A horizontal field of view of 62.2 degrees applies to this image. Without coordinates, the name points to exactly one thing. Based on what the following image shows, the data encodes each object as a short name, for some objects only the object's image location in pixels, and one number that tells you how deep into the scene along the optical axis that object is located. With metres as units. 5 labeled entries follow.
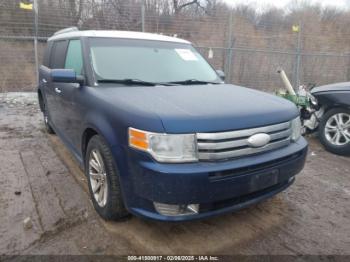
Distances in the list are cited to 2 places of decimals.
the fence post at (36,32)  8.11
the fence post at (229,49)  9.49
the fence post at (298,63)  10.31
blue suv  2.12
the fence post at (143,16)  8.75
